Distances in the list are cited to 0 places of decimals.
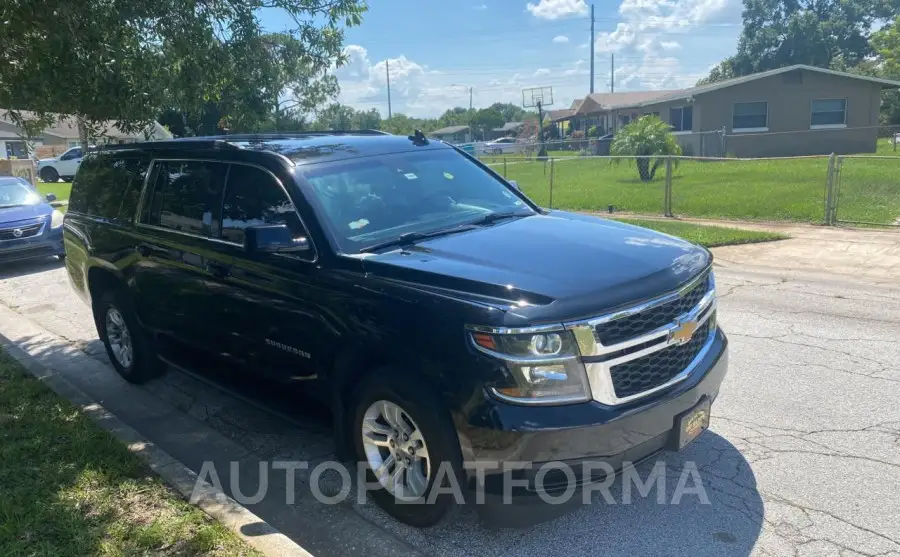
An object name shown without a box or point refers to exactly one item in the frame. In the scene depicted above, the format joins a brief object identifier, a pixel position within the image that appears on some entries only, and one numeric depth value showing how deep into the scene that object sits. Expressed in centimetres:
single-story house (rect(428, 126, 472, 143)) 9306
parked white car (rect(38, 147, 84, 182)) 3728
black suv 303
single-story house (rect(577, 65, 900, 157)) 3094
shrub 2373
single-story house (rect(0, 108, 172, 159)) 4681
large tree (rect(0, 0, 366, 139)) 558
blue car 1159
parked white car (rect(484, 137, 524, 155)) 4097
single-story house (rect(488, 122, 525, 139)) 9929
